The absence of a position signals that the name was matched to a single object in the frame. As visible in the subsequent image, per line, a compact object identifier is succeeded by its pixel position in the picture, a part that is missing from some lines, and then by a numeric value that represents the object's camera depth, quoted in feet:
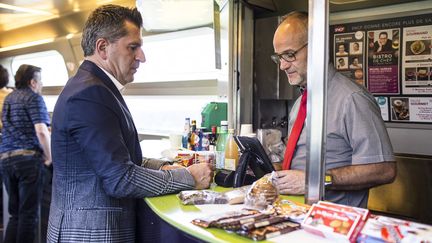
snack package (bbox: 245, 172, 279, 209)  4.89
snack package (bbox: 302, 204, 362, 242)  3.64
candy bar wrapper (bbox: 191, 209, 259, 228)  4.22
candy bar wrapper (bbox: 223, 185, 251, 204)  5.18
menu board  7.79
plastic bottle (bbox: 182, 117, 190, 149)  9.51
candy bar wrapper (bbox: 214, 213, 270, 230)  4.03
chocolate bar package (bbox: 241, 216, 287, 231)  3.96
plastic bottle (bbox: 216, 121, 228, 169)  7.04
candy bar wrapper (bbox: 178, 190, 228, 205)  5.17
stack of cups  8.23
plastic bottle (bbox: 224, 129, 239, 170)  6.76
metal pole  4.47
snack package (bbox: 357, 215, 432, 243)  3.48
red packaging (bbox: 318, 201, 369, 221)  3.77
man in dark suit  5.09
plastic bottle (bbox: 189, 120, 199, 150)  9.32
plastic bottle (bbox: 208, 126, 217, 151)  9.19
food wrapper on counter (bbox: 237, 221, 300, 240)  3.85
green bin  10.01
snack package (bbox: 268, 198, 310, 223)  4.28
